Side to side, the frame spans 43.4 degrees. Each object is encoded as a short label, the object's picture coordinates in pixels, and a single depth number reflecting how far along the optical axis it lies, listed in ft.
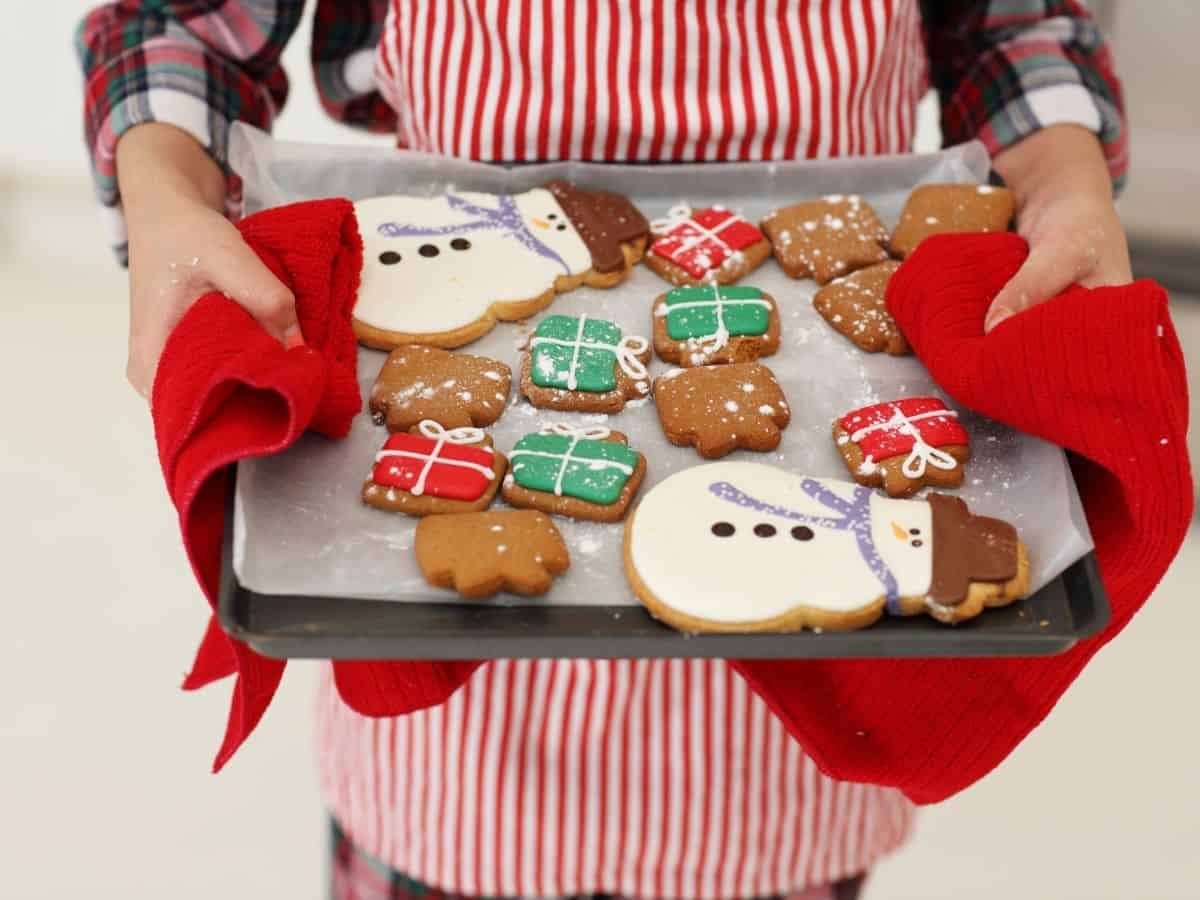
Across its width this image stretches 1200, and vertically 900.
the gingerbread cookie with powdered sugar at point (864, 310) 2.46
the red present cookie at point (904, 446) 2.19
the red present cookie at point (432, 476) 2.13
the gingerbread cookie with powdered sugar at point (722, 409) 2.26
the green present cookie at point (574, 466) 2.15
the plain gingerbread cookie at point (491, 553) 1.97
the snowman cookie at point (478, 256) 2.46
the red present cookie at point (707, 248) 2.60
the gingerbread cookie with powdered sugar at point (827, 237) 2.61
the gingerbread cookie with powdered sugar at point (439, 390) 2.28
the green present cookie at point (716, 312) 2.48
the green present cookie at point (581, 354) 2.35
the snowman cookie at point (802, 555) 1.97
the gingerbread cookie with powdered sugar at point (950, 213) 2.64
